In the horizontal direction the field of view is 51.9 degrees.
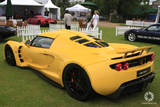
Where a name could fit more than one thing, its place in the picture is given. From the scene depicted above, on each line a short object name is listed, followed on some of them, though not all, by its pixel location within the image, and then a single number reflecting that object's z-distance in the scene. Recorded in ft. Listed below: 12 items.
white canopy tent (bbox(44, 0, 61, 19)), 104.22
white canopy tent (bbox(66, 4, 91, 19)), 161.75
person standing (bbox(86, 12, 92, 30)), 47.16
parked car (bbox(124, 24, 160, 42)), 31.80
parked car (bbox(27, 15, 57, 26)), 65.92
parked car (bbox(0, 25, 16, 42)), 29.35
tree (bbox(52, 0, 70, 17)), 230.11
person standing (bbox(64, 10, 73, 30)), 38.75
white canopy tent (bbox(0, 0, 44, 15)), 79.66
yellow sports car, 9.07
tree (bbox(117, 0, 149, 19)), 120.98
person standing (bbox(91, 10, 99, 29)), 43.22
